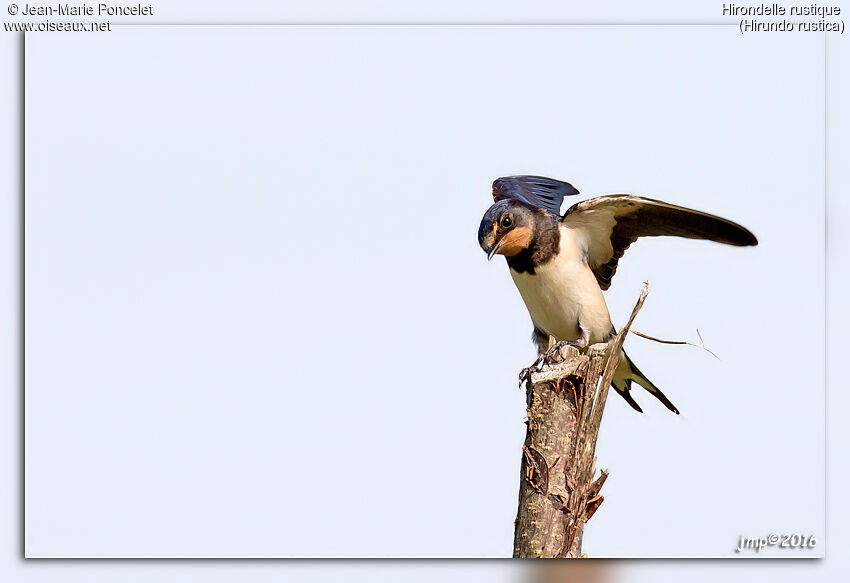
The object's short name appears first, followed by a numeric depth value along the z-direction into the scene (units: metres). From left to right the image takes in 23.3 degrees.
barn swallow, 12.09
